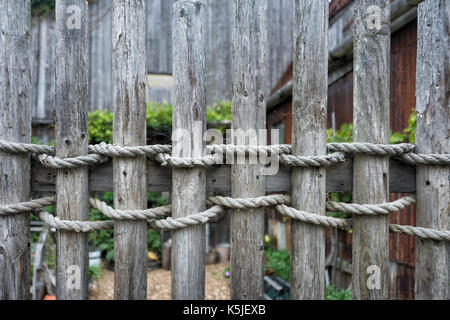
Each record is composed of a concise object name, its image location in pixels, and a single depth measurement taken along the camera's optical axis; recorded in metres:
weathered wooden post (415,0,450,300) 1.38
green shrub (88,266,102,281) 2.80
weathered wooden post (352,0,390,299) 1.36
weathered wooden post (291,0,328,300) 1.37
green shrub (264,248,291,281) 3.07
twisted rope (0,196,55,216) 1.37
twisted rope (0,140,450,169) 1.35
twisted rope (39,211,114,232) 1.36
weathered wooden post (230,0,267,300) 1.37
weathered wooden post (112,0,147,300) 1.36
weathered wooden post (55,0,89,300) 1.37
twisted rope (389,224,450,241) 1.36
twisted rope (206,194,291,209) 1.36
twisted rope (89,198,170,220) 1.35
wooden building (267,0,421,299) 1.87
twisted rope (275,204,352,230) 1.35
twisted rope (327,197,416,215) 1.35
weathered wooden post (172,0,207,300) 1.36
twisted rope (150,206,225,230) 1.35
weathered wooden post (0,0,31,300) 1.38
